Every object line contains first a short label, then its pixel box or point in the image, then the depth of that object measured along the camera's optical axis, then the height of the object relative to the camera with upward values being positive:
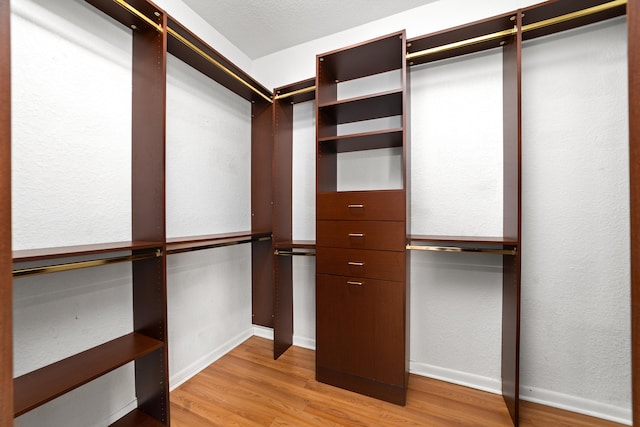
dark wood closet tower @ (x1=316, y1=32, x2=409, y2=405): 1.58 -0.29
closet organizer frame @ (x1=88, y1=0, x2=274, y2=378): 1.63 +0.48
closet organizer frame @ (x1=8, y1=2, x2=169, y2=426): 1.31 -0.20
